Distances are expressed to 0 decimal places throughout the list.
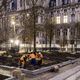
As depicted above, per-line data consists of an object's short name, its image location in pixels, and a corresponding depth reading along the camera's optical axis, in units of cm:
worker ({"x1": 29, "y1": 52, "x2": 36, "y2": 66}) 1571
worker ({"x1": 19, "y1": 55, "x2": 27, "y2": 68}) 1510
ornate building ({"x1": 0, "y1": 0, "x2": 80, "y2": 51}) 4644
